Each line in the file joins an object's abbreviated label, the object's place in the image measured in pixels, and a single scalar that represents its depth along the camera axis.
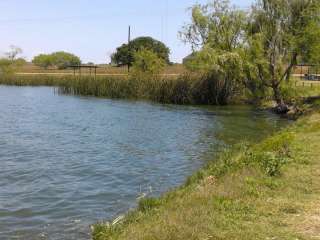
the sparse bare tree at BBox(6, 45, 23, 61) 98.72
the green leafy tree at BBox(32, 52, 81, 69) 147.99
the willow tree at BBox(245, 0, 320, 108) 36.91
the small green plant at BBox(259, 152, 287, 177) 10.72
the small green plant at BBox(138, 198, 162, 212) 9.67
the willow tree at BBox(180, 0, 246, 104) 39.89
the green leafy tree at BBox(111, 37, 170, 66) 115.72
